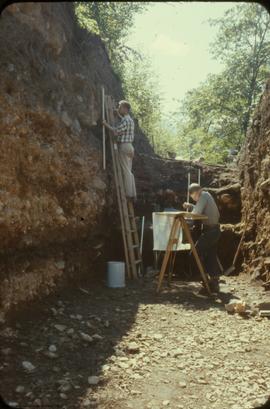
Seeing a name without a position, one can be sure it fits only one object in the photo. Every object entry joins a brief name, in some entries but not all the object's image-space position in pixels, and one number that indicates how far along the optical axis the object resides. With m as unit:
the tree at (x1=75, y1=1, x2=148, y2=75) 19.03
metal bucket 7.41
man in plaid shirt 8.30
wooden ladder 8.30
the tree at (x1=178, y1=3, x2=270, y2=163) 21.67
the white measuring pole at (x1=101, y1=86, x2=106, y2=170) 8.01
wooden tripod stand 7.04
